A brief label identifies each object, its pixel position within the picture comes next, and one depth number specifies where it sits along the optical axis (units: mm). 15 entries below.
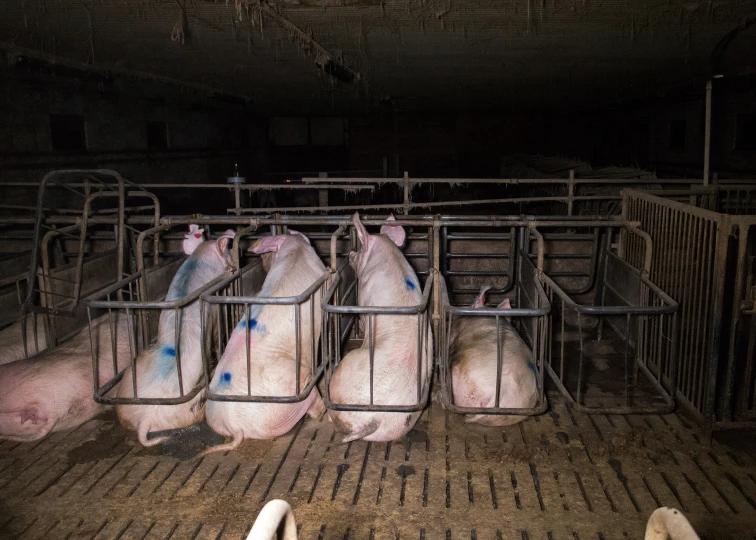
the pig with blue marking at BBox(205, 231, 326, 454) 3479
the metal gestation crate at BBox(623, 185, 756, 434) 3402
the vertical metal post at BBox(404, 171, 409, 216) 6598
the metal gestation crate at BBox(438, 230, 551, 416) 3125
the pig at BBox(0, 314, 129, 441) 3564
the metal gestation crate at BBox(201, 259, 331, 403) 3229
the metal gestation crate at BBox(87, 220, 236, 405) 3262
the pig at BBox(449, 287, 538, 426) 3557
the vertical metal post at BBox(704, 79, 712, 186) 4426
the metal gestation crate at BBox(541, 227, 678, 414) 3197
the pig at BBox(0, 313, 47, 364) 4387
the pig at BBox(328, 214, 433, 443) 3426
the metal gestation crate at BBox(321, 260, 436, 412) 3174
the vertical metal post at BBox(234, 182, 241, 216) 6188
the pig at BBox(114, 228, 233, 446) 3564
